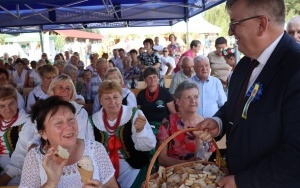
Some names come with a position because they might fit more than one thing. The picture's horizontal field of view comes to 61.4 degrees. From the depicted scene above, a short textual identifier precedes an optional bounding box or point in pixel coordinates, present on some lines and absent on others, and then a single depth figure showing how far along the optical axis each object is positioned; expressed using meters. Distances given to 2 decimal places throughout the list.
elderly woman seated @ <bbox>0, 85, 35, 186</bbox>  2.13
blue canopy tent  6.24
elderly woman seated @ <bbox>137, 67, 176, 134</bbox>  3.67
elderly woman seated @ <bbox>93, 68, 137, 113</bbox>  3.29
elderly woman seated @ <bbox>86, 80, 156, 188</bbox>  2.22
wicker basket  1.29
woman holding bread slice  1.56
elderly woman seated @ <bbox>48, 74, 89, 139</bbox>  2.79
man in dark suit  1.02
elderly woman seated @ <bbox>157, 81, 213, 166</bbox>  2.24
